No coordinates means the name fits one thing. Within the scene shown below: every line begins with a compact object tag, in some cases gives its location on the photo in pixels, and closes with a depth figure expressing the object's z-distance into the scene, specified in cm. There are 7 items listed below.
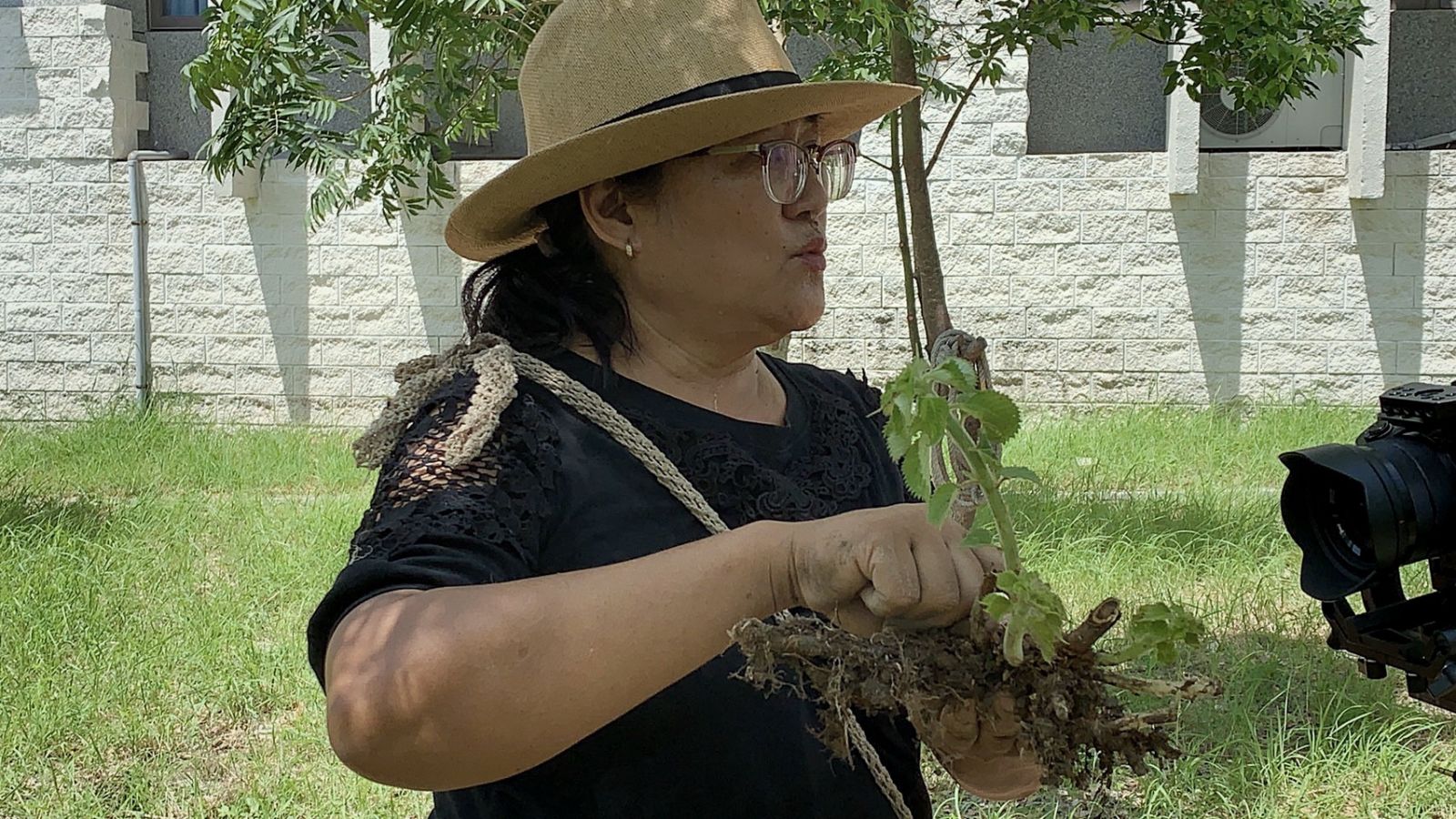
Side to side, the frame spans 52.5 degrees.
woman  137
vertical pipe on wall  866
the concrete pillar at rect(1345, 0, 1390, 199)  770
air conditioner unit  838
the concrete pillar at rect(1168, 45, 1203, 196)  777
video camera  171
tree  398
